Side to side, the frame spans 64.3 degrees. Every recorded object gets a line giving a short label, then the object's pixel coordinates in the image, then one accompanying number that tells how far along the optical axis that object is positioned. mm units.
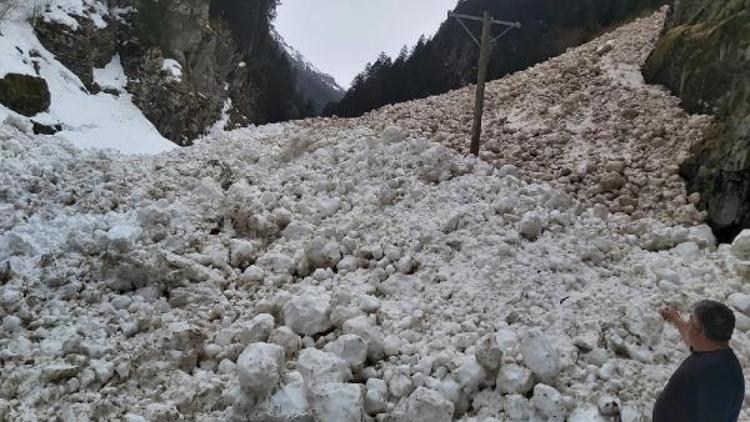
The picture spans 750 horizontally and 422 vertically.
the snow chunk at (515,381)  4566
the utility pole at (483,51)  9469
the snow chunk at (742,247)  6066
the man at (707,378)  3475
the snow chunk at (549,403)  4391
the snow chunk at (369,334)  5078
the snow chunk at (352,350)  4895
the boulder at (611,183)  7945
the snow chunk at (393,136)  9633
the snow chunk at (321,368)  4648
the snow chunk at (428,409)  4352
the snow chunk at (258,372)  4516
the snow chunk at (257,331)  5383
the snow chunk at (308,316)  5434
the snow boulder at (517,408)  4406
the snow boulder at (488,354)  4684
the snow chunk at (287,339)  5168
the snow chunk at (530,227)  6727
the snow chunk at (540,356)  4645
